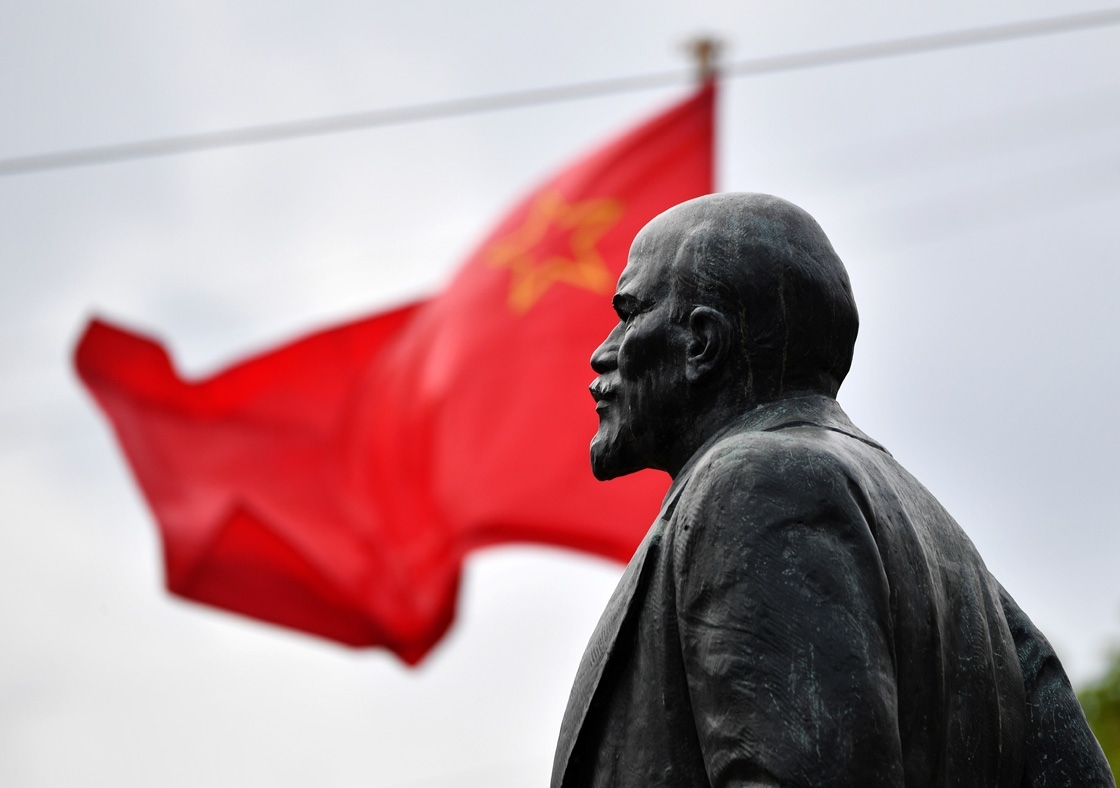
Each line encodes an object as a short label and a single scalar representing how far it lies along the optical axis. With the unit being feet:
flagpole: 52.85
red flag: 47.88
